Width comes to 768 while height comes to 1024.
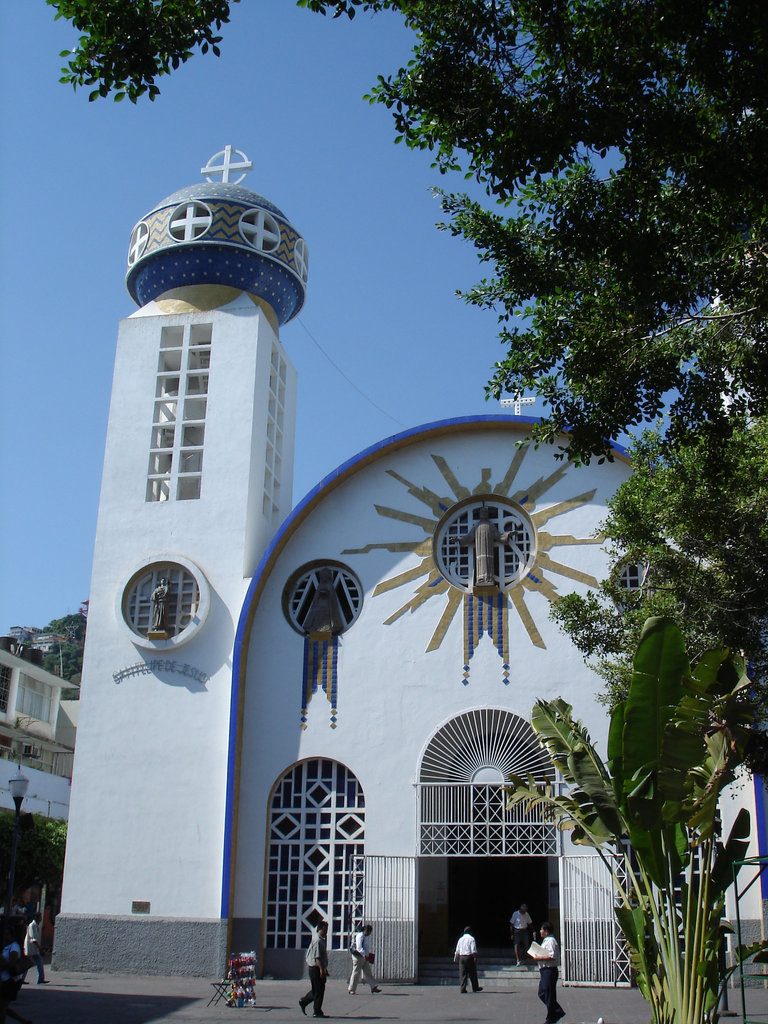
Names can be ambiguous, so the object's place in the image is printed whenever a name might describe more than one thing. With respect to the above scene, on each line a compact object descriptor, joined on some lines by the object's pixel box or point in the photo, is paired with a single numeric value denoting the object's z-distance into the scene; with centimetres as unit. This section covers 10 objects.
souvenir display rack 1347
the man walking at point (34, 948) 1545
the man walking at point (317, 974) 1248
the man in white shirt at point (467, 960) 1508
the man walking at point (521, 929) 1638
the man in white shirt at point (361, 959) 1502
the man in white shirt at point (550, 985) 1158
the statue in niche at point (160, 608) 1834
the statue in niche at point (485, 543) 1759
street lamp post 1399
